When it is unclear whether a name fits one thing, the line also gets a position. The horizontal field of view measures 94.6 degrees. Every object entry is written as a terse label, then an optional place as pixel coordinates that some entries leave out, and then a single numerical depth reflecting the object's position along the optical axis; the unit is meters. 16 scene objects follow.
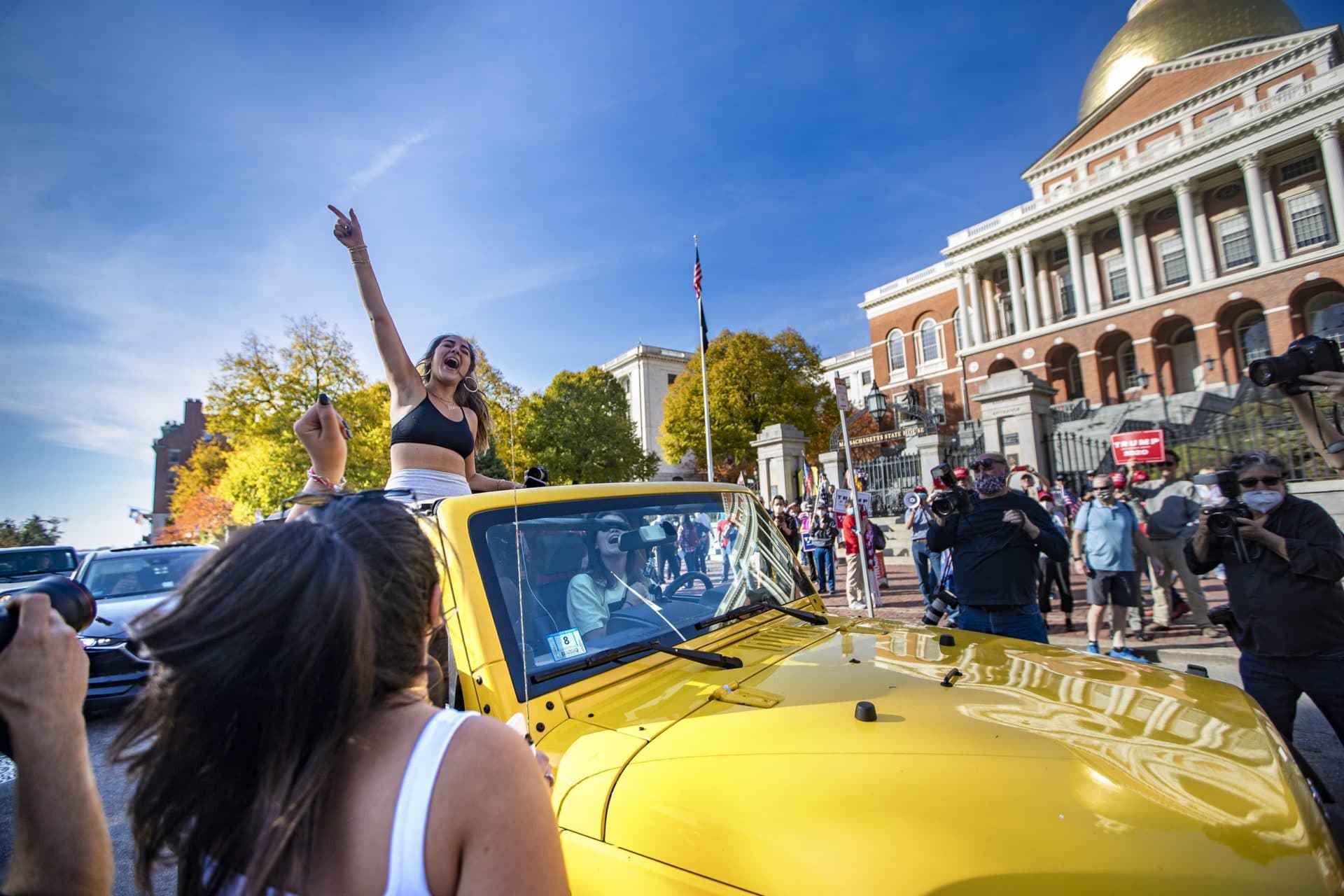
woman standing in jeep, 2.80
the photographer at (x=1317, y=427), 3.45
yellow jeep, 1.16
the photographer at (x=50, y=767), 0.87
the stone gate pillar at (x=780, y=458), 16.22
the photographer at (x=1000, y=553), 4.13
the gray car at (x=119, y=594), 5.71
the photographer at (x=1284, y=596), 3.03
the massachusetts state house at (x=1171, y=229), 27.36
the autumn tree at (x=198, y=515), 33.91
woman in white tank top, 0.82
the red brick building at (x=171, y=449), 55.50
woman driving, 2.27
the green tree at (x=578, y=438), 32.00
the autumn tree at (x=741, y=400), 34.09
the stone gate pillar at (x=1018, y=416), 14.12
